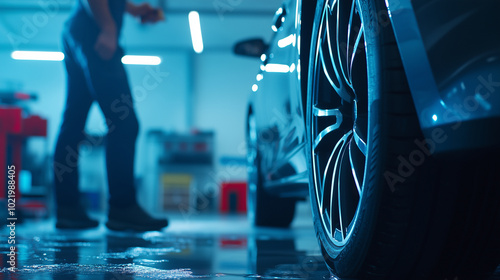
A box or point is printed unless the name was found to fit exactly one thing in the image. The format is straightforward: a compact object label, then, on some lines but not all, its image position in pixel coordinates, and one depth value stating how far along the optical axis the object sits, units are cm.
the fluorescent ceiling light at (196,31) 1046
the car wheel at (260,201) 362
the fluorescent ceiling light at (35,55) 1235
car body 94
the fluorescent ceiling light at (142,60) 1253
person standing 311
